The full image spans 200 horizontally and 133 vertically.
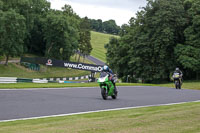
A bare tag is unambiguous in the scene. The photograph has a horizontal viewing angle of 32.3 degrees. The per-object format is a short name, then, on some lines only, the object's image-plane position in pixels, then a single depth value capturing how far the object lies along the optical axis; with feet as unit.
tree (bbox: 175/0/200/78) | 150.92
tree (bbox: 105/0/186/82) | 156.97
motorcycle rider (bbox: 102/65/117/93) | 51.55
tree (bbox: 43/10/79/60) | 226.38
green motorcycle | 50.96
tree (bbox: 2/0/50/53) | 212.43
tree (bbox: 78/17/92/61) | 279.28
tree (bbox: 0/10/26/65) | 184.55
